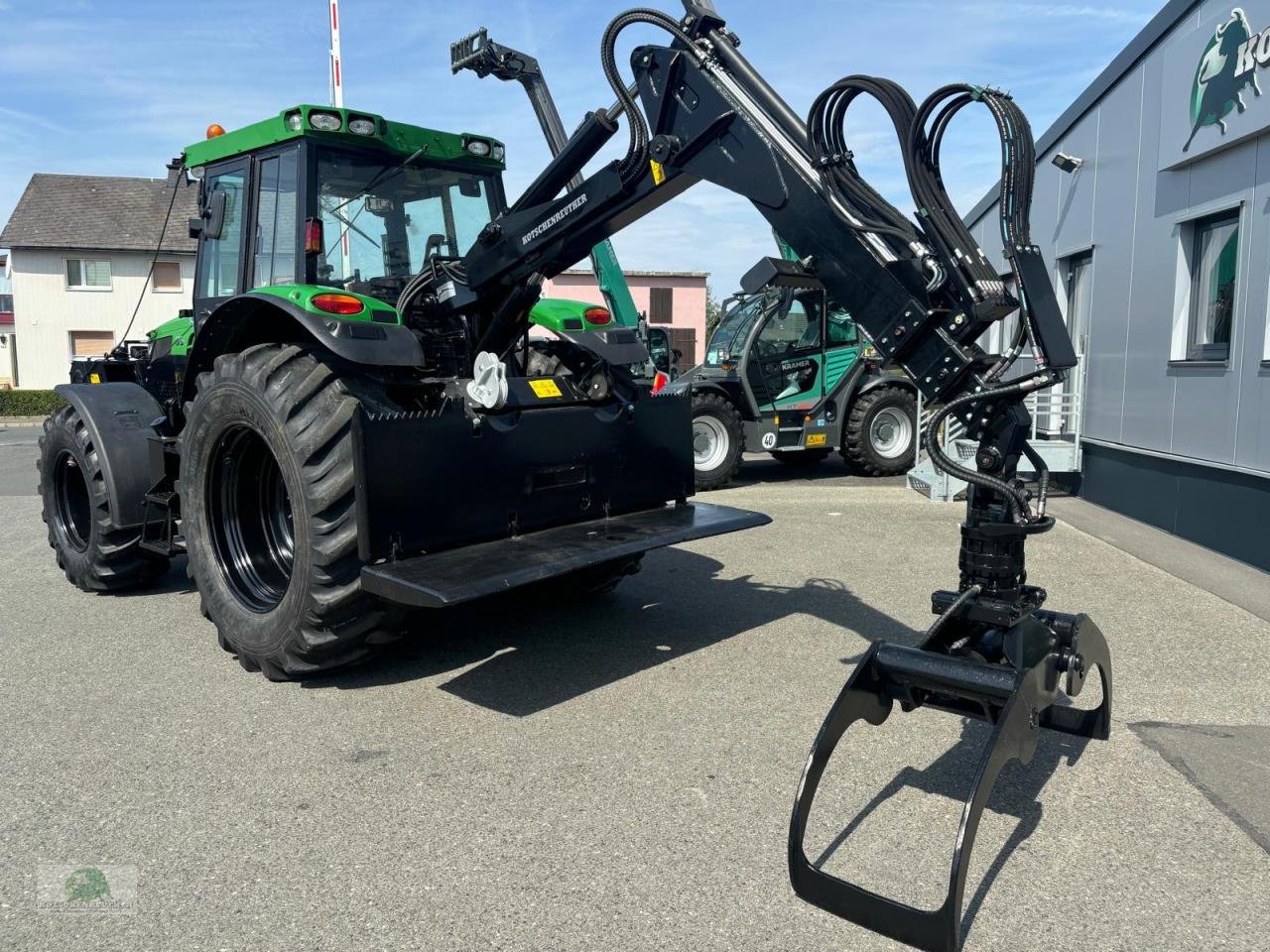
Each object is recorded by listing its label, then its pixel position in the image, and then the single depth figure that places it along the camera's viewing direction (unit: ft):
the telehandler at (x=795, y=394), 36.88
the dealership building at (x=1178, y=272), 23.50
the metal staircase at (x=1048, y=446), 32.73
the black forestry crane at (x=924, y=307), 9.24
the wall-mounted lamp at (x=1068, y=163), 33.24
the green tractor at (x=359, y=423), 13.50
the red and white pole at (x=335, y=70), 40.04
